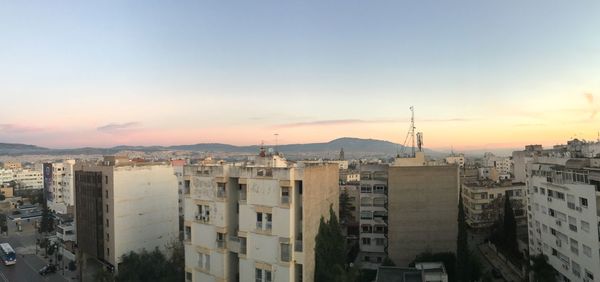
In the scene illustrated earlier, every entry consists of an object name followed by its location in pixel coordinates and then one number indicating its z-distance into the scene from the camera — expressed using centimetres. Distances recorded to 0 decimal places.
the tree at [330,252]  2214
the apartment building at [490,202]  5153
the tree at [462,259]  2852
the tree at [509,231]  4034
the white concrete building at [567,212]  2364
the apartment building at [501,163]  11360
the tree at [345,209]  4984
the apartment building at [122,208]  3719
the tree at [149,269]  3044
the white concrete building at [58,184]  6950
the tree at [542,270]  2506
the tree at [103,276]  2927
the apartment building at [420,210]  3462
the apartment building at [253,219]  2106
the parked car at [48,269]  4103
